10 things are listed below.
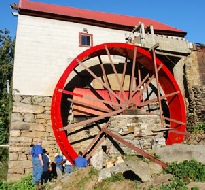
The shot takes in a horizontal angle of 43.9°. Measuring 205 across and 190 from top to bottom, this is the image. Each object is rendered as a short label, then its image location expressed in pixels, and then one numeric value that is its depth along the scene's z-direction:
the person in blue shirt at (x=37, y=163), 7.37
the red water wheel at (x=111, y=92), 9.89
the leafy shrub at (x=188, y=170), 6.41
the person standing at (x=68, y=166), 8.84
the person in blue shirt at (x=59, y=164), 8.85
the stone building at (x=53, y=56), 9.60
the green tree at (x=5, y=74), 11.38
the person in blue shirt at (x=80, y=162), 8.21
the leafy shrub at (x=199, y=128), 11.63
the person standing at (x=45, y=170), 7.98
